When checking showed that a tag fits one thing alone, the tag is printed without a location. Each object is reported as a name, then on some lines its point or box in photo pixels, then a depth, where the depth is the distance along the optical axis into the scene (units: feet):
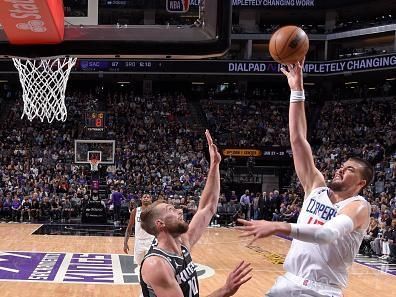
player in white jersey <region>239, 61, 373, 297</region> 10.41
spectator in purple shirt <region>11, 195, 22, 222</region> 60.63
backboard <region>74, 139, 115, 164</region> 62.54
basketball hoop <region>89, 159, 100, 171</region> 61.64
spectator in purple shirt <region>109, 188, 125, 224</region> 60.72
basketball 11.78
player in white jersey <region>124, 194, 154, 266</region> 24.41
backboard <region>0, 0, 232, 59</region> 12.44
